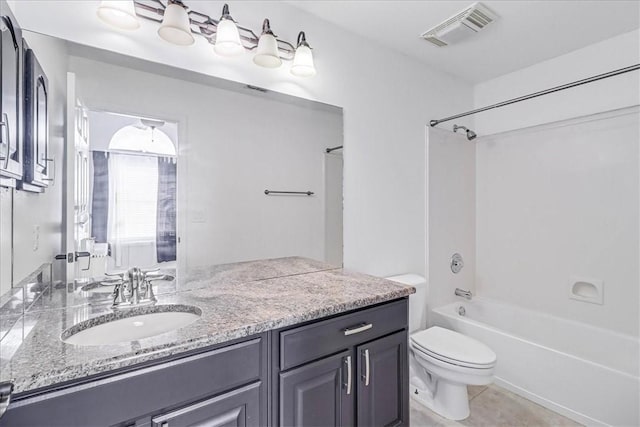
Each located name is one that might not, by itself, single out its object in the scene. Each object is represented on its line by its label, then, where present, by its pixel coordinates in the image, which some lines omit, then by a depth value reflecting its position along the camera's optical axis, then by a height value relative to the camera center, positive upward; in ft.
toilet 5.74 -2.75
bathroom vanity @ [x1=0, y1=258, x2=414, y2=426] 2.54 -1.43
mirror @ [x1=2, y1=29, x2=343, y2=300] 4.18 +0.72
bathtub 5.75 -3.05
